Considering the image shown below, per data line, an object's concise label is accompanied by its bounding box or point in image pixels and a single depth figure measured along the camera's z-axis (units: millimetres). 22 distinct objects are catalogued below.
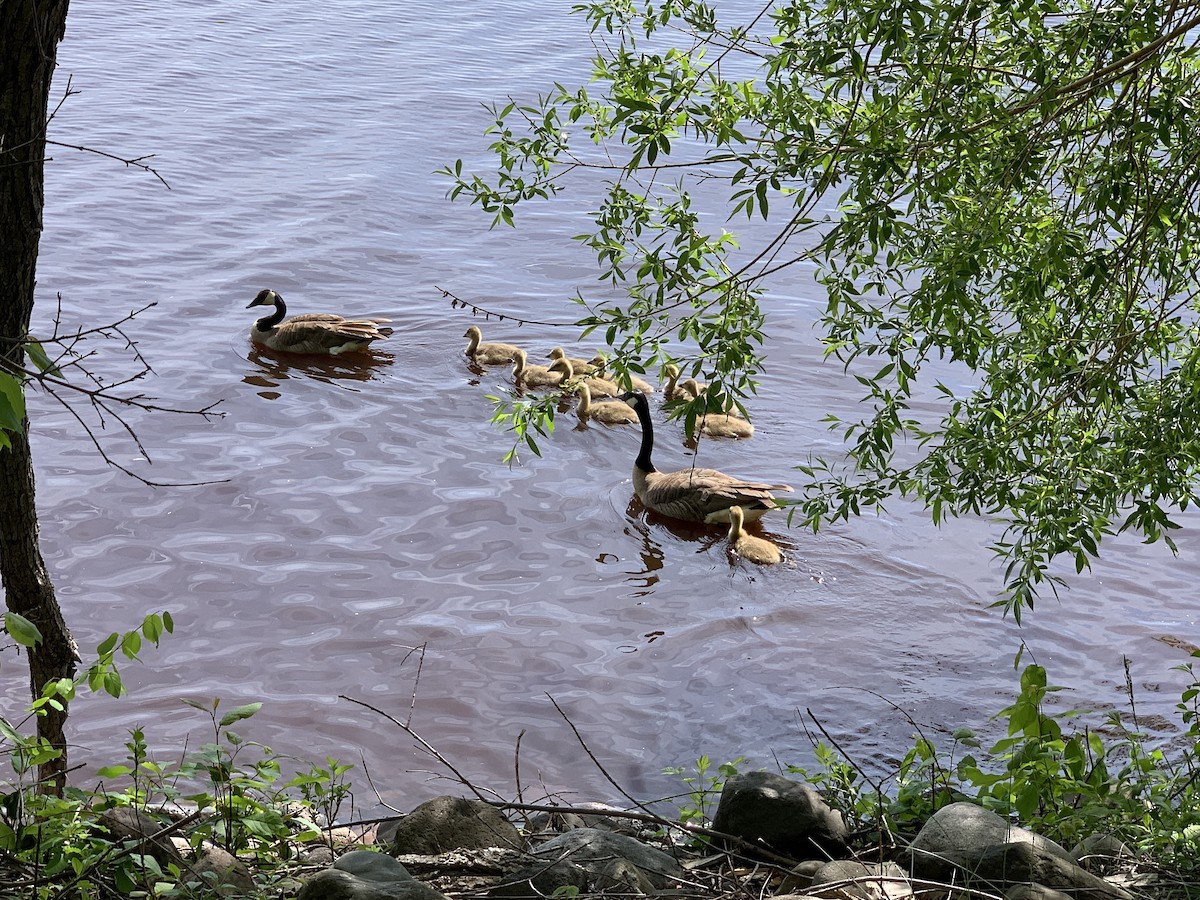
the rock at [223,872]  8469
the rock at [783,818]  10539
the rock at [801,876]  9898
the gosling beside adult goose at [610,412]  25094
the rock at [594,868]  8750
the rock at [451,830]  10492
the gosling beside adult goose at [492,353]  26469
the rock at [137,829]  8961
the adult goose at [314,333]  26234
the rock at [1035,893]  8406
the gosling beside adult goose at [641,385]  25578
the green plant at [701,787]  12133
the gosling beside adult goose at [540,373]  24687
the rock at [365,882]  7988
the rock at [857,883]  8766
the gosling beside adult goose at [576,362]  25250
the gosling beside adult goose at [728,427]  24609
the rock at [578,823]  11422
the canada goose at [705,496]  21187
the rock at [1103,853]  10016
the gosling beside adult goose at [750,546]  20281
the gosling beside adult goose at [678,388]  25187
